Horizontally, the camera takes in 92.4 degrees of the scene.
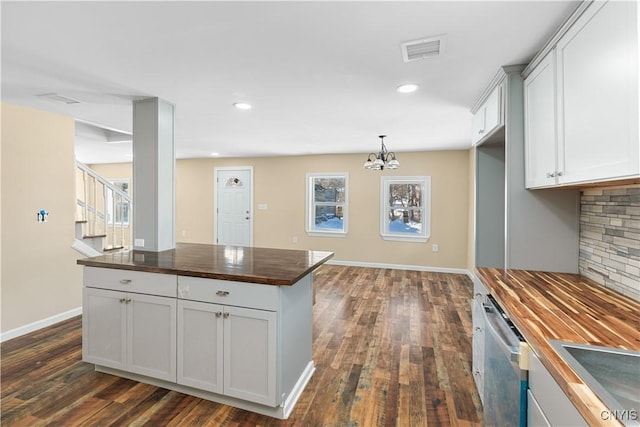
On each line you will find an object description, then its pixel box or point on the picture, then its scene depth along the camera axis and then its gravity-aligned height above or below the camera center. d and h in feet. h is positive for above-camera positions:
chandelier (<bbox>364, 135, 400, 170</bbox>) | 14.74 +2.40
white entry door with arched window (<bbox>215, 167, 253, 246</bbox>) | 22.91 +0.45
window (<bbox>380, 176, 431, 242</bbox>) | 19.16 +0.29
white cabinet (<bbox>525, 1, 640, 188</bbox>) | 3.74 +1.67
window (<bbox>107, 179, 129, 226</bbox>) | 25.00 +1.97
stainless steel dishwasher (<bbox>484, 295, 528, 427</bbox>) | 3.85 -2.26
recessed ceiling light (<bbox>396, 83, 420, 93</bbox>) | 8.13 +3.38
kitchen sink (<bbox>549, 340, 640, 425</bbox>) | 2.99 -1.62
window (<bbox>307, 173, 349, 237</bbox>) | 20.88 +0.57
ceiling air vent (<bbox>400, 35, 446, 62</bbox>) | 5.85 +3.29
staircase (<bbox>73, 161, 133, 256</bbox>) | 12.04 -0.78
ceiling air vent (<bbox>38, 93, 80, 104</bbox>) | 8.90 +3.38
